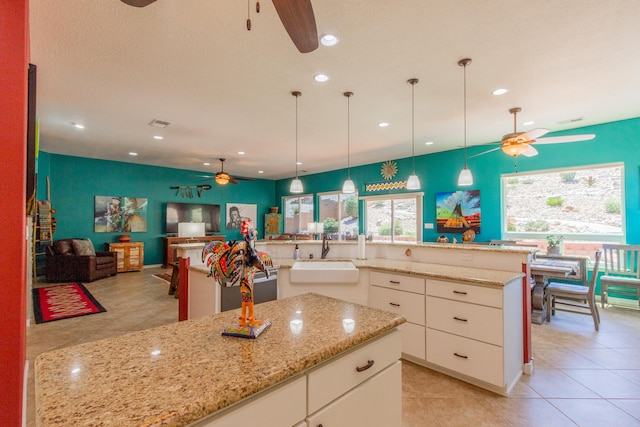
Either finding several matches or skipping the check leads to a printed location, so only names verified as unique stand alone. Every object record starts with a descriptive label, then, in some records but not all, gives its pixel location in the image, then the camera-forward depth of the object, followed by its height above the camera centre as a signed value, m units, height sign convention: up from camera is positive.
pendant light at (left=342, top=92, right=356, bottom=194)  4.07 +0.46
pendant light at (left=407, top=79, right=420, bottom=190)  3.09 +1.46
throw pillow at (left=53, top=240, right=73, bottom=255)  5.99 -0.57
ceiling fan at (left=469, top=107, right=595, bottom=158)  3.32 +0.92
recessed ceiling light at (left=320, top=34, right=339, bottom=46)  2.29 +1.46
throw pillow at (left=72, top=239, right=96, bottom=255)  6.19 -0.59
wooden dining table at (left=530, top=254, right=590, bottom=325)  3.51 -0.71
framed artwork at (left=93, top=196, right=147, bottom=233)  7.17 +0.15
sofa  5.88 -0.91
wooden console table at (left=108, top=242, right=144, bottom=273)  7.01 -0.87
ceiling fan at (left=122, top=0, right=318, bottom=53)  1.32 +0.99
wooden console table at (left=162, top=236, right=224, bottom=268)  7.75 -0.62
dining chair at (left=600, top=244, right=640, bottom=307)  4.04 -0.81
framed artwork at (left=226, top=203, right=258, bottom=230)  9.48 +0.20
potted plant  4.53 -0.45
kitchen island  0.67 -0.44
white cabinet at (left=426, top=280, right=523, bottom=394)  2.16 -0.93
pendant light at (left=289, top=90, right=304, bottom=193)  4.27 +0.48
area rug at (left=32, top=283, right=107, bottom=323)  3.96 -1.29
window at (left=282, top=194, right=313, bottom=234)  9.54 +0.19
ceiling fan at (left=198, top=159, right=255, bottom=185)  6.31 +0.91
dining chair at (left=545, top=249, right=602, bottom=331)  3.47 -0.97
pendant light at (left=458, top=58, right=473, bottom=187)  3.48 +0.49
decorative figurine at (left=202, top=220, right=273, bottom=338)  1.04 -0.18
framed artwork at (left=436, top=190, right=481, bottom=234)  5.86 +0.13
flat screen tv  8.20 +0.13
